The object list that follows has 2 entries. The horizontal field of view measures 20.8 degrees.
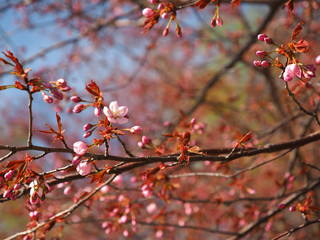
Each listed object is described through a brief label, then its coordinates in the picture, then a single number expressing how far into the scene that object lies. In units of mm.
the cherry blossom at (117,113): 949
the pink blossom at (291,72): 923
